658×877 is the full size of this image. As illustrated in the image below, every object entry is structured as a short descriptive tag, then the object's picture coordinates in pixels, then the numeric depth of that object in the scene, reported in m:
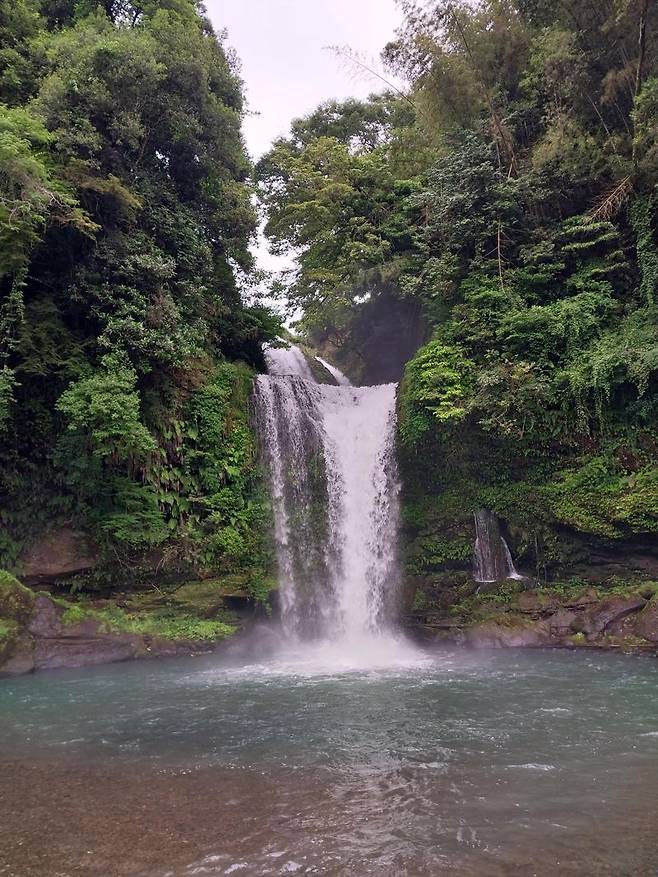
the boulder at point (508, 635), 13.16
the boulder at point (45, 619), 12.32
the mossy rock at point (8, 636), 11.68
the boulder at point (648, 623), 12.25
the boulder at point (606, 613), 12.89
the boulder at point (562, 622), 13.19
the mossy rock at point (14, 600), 12.10
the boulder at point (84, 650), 12.09
